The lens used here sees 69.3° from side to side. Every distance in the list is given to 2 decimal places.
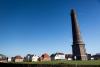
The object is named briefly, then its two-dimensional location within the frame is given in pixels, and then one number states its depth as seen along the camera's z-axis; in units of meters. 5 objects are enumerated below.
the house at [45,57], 47.88
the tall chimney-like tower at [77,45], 31.15
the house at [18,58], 55.51
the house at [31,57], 51.67
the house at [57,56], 54.17
